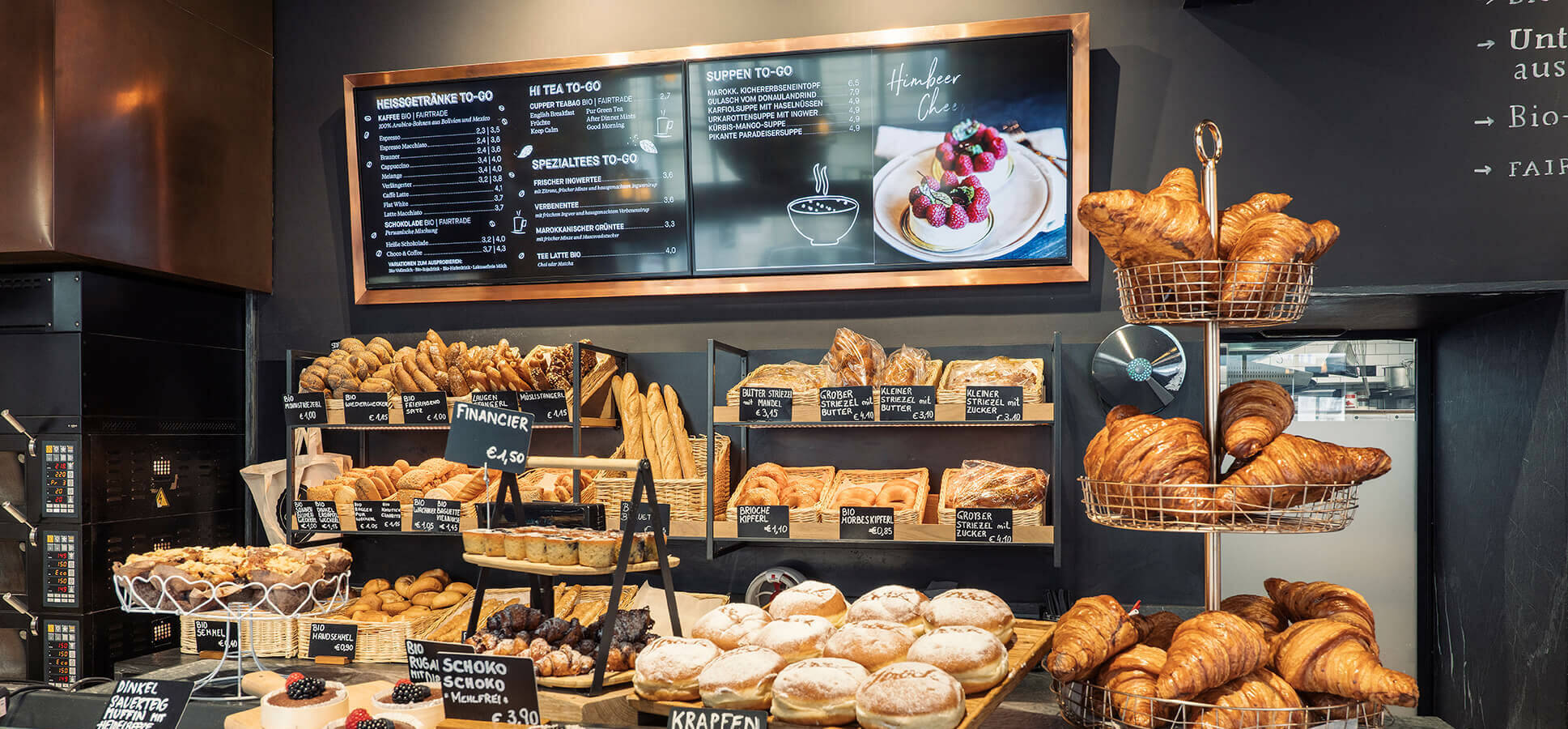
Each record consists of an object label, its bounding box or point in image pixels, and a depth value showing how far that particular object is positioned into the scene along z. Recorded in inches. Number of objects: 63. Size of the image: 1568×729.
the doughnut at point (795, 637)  67.2
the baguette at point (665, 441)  127.7
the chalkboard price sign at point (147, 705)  62.8
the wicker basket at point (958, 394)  113.7
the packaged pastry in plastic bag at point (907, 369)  121.7
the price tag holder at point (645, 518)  110.4
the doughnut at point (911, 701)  56.2
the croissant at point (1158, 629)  67.2
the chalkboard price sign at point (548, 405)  128.3
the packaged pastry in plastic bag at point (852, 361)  121.7
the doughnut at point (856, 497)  119.9
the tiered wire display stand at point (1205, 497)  58.3
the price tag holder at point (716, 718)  56.4
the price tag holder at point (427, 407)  129.5
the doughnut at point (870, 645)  64.6
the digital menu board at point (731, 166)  129.4
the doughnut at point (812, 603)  76.7
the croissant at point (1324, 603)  62.1
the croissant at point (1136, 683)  57.7
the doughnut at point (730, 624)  70.5
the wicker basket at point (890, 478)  114.9
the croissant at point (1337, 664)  55.3
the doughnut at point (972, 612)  72.9
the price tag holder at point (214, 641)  122.4
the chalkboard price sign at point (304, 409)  132.3
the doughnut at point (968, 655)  62.9
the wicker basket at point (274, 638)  125.1
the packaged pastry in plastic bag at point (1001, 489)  114.0
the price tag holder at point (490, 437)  77.5
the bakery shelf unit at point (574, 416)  126.8
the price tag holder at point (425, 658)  65.4
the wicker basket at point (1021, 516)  111.9
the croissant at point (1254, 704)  56.9
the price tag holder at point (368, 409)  131.4
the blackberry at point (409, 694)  65.5
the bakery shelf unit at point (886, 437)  113.3
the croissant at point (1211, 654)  56.7
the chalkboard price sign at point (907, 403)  113.9
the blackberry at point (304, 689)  66.5
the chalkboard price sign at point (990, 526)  111.8
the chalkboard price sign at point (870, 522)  113.9
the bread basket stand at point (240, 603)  83.4
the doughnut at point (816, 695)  58.9
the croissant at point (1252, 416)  62.2
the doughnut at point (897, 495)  119.6
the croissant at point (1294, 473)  60.0
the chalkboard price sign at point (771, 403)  118.0
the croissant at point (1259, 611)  66.3
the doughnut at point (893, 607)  74.4
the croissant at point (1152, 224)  60.9
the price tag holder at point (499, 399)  131.0
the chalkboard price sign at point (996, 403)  111.7
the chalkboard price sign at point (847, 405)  115.6
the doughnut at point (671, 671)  64.1
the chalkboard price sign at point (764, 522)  116.3
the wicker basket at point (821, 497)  116.0
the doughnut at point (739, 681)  61.3
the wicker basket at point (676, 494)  123.1
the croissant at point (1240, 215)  64.7
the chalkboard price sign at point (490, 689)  60.1
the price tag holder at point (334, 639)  96.8
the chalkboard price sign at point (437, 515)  124.5
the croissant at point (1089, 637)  59.2
